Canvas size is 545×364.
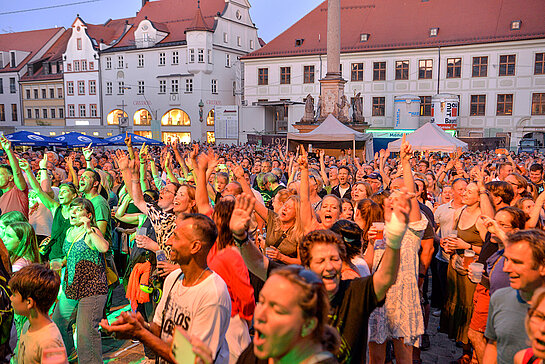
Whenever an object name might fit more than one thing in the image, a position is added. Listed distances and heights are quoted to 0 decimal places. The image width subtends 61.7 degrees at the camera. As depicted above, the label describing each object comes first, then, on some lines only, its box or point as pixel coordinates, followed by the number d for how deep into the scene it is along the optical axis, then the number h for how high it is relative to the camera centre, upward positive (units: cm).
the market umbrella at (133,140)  2128 -71
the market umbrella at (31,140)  1847 -62
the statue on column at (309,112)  2470 +79
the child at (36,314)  276 -118
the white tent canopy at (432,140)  1504 -43
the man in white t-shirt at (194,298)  258 -100
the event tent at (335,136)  1552 -34
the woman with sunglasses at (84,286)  409 -145
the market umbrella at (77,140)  1961 -65
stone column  2409 +467
